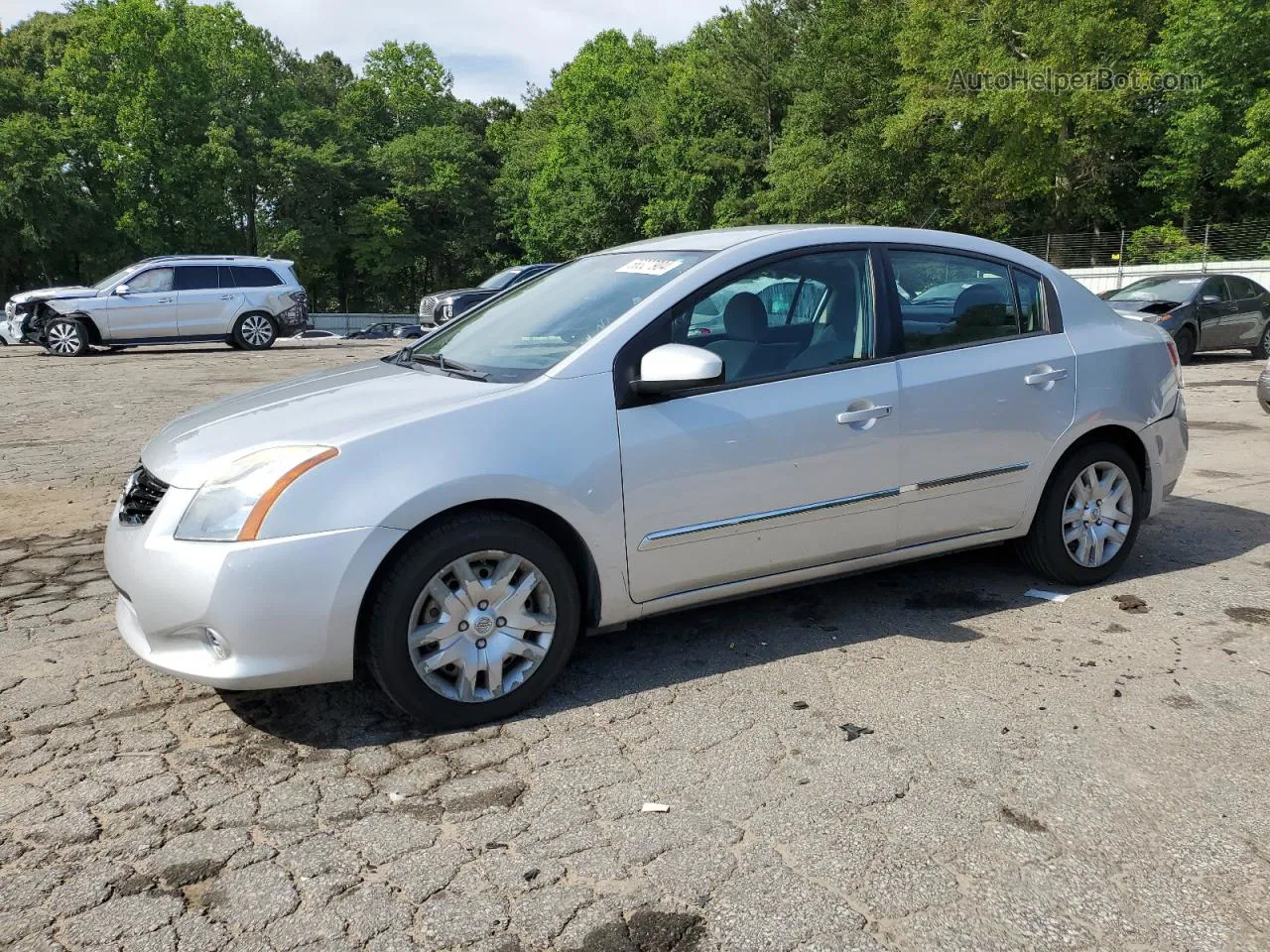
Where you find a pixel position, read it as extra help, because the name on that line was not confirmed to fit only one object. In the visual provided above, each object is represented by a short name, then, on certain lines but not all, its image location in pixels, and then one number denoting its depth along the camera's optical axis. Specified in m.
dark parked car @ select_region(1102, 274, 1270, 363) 16.64
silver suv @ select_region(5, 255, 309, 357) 17.91
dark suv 20.78
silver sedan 3.37
